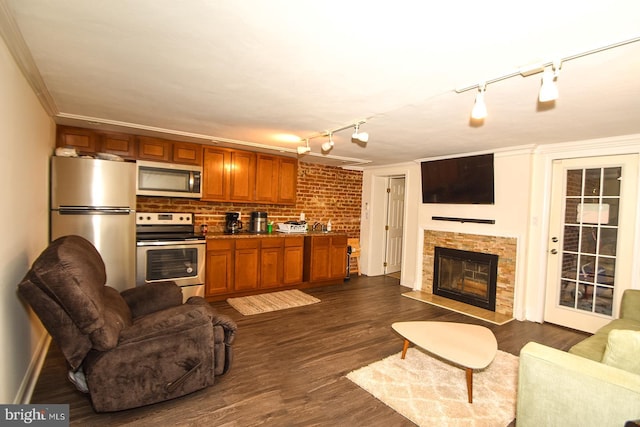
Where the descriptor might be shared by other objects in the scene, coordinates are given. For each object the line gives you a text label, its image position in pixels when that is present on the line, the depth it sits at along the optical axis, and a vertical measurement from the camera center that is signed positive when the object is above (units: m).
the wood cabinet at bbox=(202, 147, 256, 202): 4.51 +0.43
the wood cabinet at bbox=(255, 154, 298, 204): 5.01 +0.43
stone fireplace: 4.21 -0.59
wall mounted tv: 4.40 +0.46
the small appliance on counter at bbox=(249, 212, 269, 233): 5.12 -0.30
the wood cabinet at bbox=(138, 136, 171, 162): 4.01 +0.68
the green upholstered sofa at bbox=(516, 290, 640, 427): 1.41 -0.83
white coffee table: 2.26 -1.07
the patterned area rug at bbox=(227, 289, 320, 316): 4.14 -1.40
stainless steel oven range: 3.81 -0.65
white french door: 3.45 -0.28
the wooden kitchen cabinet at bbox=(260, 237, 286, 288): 4.82 -0.92
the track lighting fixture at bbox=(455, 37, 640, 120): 1.60 +0.85
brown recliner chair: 1.72 -0.90
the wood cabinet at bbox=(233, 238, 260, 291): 4.56 -0.92
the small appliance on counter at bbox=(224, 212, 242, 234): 4.88 -0.32
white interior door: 6.54 -0.29
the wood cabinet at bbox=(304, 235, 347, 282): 5.32 -0.91
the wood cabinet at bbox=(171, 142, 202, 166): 4.25 +0.67
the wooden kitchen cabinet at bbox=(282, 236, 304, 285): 5.06 -0.92
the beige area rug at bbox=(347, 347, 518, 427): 2.14 -1.42
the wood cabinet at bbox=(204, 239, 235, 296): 4.32 -0.92
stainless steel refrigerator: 3.20 -0.10
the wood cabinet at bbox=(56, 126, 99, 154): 3.59 +0.70
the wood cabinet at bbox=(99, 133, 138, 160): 3.81 +0.68
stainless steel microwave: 3.97 +0.29
